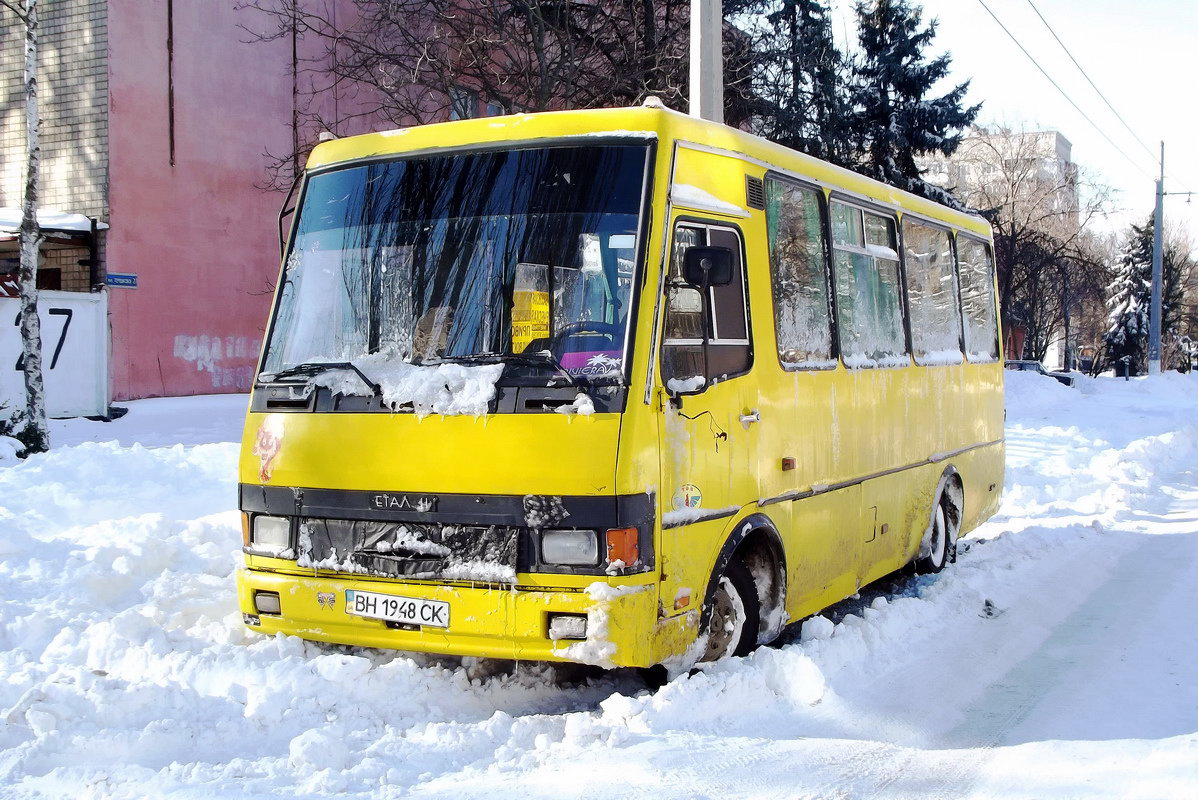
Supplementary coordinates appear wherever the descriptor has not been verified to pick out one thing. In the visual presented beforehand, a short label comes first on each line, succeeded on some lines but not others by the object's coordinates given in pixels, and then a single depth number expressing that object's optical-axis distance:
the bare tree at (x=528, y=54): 18.55
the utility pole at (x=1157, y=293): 38.47
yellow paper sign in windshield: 5.30
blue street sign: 19.25
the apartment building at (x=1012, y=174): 48.28
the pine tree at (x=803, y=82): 21.16
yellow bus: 5.09
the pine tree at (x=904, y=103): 31.94
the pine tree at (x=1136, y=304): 64.12
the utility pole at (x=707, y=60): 10.74
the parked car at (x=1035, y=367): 43.15
